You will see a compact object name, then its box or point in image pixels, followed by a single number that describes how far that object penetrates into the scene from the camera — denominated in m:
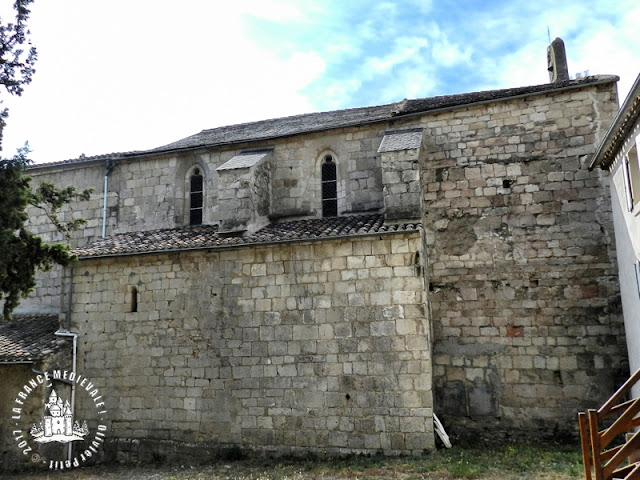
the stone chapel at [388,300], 9.19
